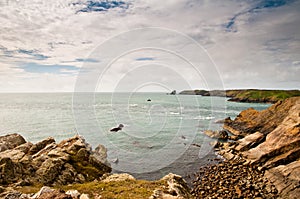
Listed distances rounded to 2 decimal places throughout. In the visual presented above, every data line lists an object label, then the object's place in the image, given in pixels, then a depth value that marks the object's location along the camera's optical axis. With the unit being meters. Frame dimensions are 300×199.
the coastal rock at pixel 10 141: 24.38
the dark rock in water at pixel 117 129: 48.34
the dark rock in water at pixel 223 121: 61.15
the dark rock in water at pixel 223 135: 45.42
